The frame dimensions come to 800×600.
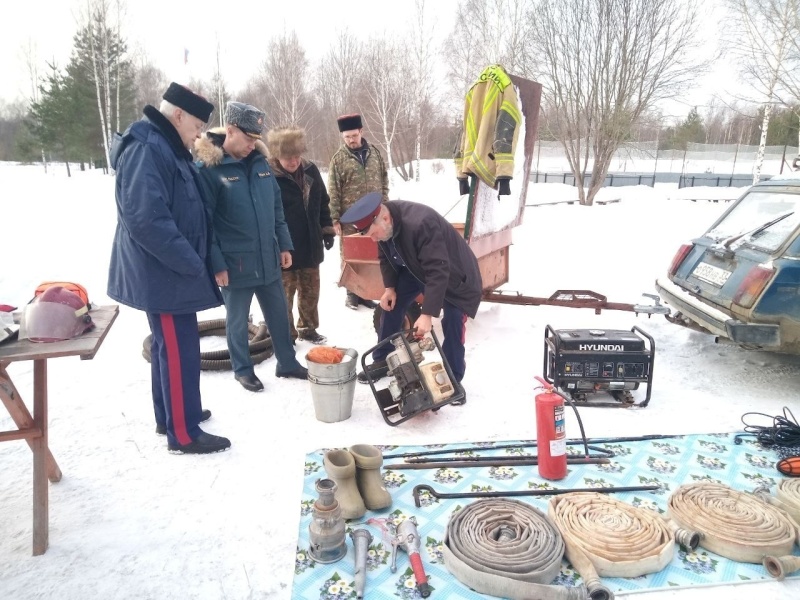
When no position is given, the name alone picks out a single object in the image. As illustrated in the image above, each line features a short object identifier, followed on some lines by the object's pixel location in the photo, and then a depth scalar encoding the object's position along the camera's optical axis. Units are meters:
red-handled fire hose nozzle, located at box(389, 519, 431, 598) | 2.12
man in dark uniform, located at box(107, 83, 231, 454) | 2.74
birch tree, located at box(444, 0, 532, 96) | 19.11
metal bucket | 3.44
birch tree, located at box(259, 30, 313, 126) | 25.61
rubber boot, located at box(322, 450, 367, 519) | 2.53
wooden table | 2.19
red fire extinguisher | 2.77
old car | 3.63
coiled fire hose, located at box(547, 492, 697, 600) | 2.18
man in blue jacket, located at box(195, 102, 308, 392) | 3.50
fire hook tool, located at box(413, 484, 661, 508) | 2.71
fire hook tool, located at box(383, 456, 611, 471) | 3.00
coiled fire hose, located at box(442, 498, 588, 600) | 2.05
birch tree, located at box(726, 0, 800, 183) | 16.34
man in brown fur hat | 4.46
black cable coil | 3.16
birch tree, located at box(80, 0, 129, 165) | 24.78
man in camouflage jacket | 5.38
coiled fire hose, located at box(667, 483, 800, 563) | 2.27
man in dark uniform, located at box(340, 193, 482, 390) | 3.35
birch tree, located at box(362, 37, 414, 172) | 22.75
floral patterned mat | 2.16
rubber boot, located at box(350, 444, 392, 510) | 2.61
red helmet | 2.33
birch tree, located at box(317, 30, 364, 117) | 26.58
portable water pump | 3.35
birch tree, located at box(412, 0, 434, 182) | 22.03
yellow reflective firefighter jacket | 4.46
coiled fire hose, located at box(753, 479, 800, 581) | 2.15
